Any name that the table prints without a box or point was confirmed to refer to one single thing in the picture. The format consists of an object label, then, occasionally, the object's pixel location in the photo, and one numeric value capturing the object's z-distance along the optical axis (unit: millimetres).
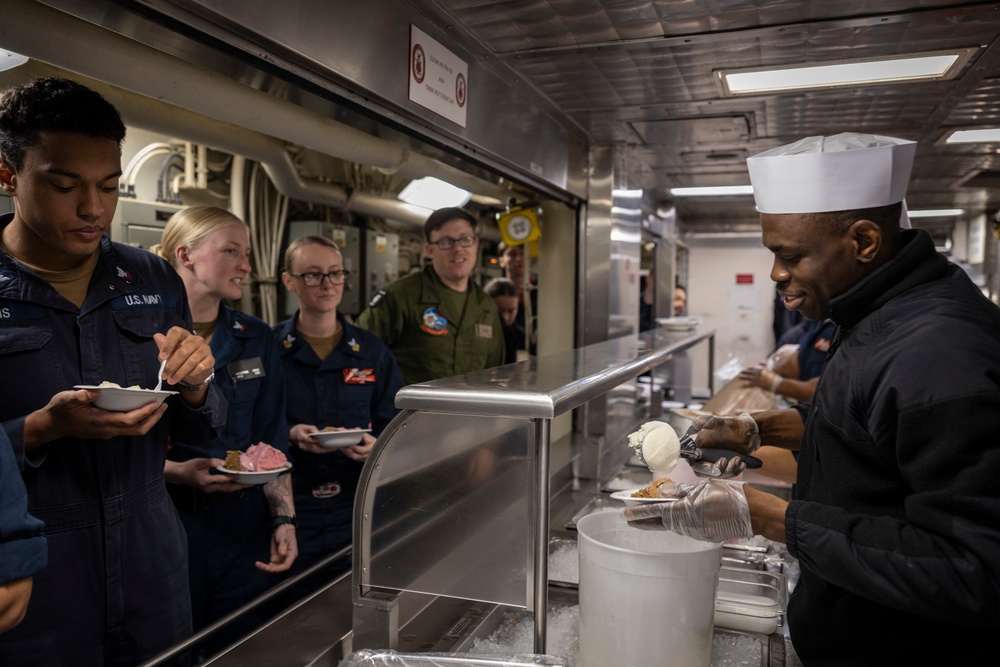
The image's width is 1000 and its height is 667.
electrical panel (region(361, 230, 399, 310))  5812
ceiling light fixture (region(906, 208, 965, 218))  6648
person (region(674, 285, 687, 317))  7977
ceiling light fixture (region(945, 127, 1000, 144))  3572
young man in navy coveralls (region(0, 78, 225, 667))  1394
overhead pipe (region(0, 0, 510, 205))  1448
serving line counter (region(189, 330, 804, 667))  1250
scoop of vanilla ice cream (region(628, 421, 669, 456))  1564
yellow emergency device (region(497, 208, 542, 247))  3777
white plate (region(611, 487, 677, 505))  1282
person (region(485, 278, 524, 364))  4449
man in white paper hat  960
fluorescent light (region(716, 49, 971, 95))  2453
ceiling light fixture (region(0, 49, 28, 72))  1743
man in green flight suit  3217
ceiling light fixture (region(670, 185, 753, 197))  5465
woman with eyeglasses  2488
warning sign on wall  1982
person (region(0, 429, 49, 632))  945
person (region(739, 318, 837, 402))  3834
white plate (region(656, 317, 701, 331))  4230
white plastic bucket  1224
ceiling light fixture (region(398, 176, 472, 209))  5270
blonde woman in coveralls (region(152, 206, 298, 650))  2201
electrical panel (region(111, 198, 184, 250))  3746
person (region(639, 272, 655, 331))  6480
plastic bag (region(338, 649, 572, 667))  1208
